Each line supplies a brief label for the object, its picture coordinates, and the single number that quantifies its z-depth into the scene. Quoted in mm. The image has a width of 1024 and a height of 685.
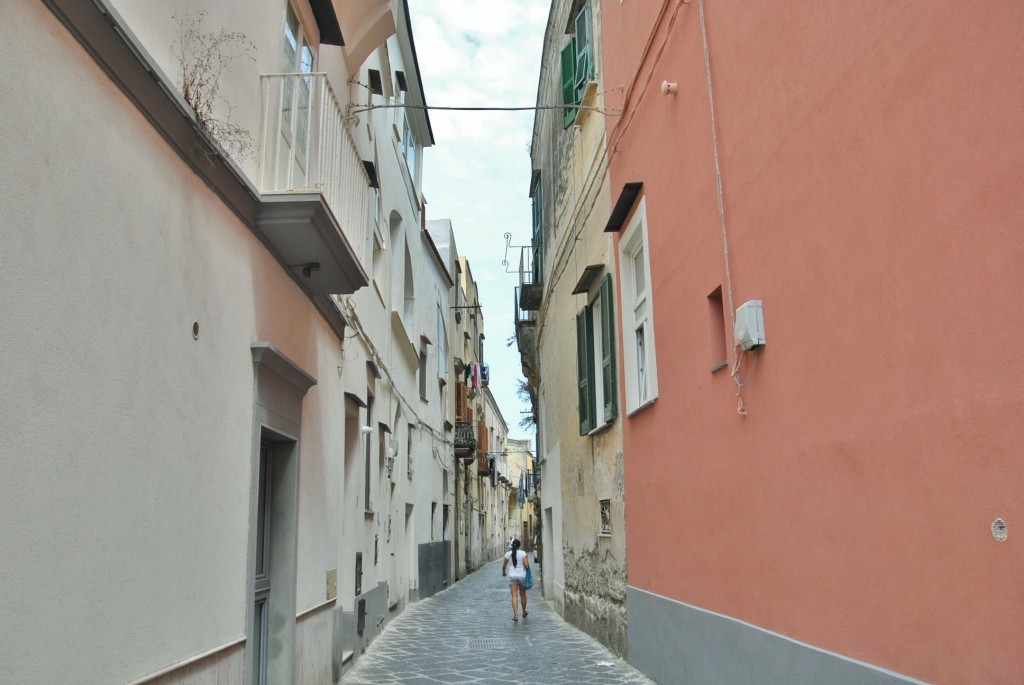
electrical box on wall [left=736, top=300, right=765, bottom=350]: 5215
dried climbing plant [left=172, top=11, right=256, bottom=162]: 4551
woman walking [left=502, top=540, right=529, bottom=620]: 14172
